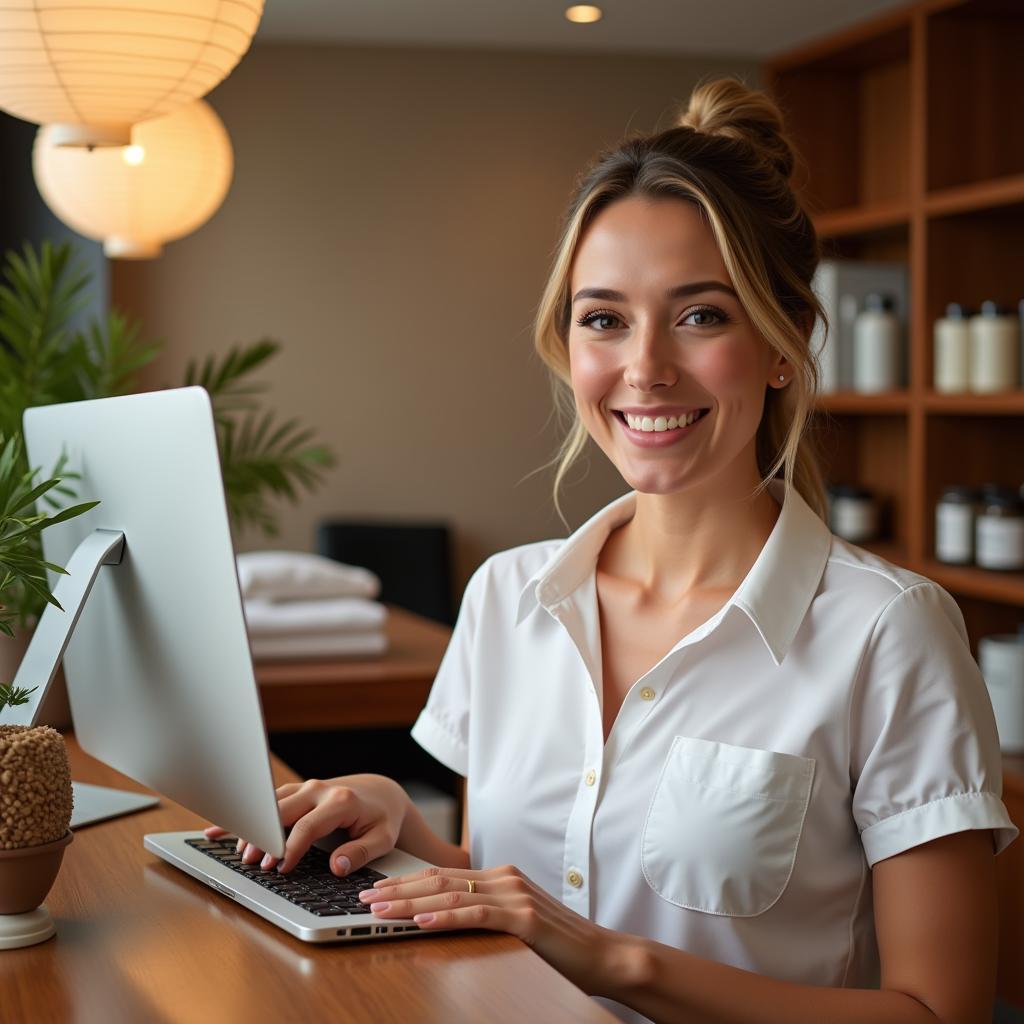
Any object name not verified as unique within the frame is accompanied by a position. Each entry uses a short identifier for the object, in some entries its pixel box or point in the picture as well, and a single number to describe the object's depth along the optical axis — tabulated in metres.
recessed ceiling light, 3.98
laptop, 1.06
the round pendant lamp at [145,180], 2.87
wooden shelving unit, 3.37
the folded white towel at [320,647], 2.74
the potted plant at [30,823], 1.04
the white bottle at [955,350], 3.28
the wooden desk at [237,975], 0.95
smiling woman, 1.21
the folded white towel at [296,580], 2.83
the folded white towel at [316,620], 2.74
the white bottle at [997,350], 3.17
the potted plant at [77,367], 2.28
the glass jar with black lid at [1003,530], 3.14
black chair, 4.48
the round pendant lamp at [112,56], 1.63
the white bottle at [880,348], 3.60
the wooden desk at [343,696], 2.57
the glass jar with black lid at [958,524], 3.29
